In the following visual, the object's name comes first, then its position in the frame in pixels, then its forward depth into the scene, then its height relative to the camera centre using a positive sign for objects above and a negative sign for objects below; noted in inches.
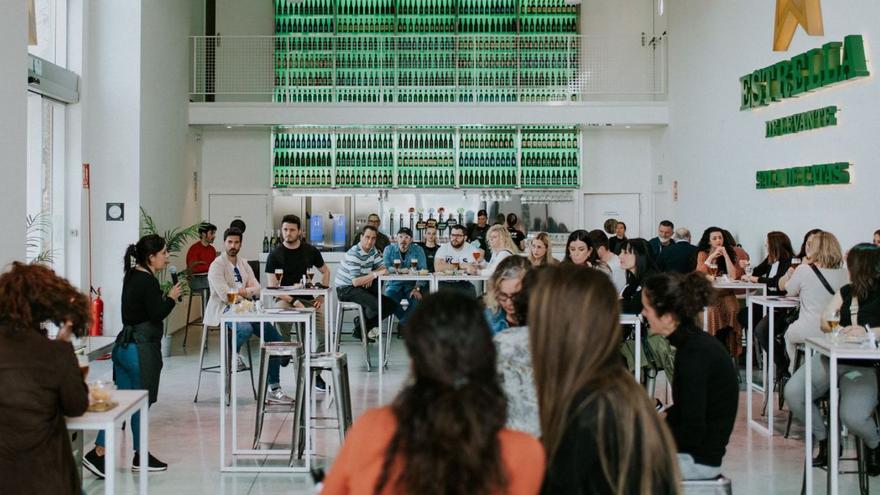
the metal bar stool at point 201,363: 314.8 -43.9
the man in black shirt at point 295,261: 335.6 -10.4
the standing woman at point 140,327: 216.4 -21.8
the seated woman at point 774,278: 298.5 -16.7
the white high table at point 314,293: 317.4 -20.6
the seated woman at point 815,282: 252.1 -13.8
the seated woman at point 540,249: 308.3 -5.9
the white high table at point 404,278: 360.2 -17.8
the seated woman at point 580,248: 287.1 -5.2
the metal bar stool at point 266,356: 239.9 -31.6
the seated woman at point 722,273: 330.6 -15.9
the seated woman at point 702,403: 132.3 -24.3
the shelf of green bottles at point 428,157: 553.9 +43.4
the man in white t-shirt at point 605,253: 294.2 -7.1
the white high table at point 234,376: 221.9 -34.7
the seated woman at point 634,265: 266.2 -9.7
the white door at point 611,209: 562.3 +12.9
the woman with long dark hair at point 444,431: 67.4 -14.4
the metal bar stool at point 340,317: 372.2 -34.0
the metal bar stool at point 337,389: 216.7 -37.2
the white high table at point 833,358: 178.2 -24.3
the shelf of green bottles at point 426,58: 557.3 +102.4
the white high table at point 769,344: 260.7 -32.5
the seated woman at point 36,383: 122.1 -19.6
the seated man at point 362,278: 372.5 -18.4
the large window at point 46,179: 365.1 +21.2
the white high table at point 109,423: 133.0 -27.0
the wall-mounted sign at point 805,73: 304.0 +57.4
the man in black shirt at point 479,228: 507.8 +1.7
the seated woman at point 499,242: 336.2 -3.9
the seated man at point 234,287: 299.1 -17.7
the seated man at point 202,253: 426.6 -9.9
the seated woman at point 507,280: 172.9 -9.0
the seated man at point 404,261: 393.7 -12.3
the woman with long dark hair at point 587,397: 84.0 -14.9
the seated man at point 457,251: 408.8 -8.6
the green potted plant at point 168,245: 398.3 -5.7
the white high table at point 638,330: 250.5 -26.4
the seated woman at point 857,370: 193.6 -29.4
